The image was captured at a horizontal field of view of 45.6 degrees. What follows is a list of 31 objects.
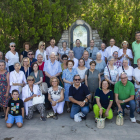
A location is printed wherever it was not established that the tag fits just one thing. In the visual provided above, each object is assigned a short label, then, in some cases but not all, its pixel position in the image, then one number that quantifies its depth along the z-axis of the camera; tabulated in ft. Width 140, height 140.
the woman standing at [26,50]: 18.36
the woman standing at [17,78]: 14.66
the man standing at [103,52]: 19.90
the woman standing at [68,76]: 15.81
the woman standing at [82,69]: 16.21
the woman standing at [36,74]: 15.56
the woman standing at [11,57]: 17.87
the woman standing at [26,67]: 15.72
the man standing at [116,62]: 16.58
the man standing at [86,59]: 17.61
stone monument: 23.77
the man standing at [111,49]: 19.44
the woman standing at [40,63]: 16.55
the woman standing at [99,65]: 16.84
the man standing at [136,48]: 17.89
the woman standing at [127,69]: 15.78
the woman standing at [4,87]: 14.64
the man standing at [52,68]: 16.48
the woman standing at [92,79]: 15.70
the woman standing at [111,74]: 15.70
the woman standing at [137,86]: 15.33
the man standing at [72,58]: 17.74
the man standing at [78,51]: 20.25
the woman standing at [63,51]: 20.08
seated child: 13.04
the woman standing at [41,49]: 18.98
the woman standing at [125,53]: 18.31
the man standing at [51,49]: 20.63
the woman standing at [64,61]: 17.07
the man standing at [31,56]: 17.13
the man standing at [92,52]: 20.01
